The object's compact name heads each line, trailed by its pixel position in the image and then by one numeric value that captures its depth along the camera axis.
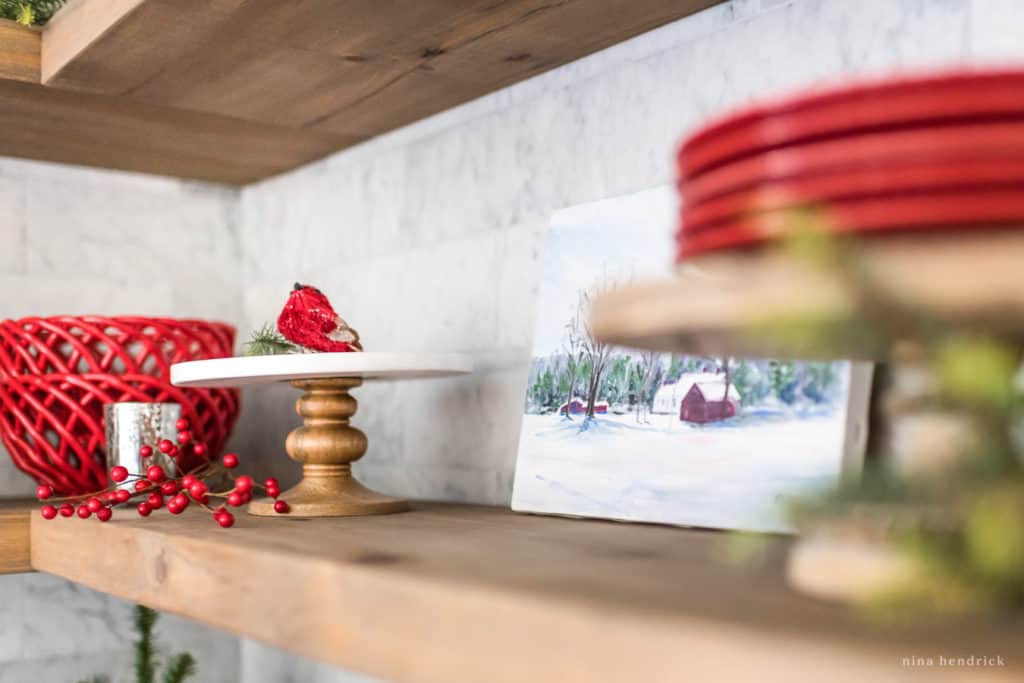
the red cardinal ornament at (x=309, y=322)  1.06
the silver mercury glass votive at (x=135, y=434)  1.20
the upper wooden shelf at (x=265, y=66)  1.02
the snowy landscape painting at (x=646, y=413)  0.81
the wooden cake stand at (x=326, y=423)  0.99
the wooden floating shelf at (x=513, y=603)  0.39
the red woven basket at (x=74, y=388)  1.28
